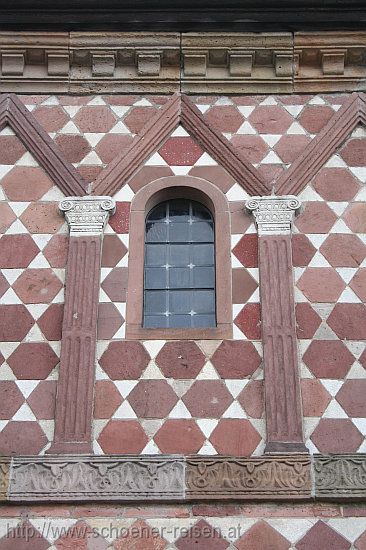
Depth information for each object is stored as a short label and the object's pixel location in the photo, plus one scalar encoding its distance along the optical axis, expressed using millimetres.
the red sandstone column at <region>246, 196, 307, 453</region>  9383
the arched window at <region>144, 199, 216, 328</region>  10258
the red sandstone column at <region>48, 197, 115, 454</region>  9406
